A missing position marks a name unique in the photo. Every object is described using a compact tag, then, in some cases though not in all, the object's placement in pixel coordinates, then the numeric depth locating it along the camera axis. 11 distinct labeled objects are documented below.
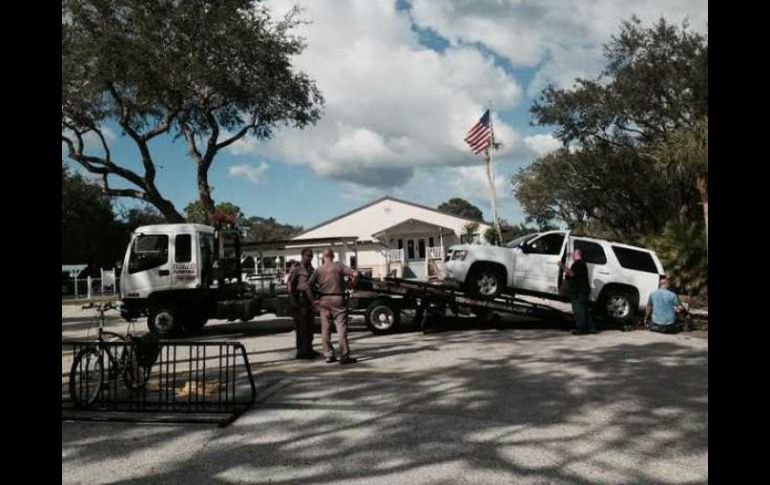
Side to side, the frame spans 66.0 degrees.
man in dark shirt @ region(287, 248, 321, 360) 10.09
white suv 12.91
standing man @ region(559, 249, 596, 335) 11.87
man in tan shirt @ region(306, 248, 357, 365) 9.43
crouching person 12.37
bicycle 6.93
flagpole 28.09
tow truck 12.77
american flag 26.09
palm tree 21.27
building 41.56
